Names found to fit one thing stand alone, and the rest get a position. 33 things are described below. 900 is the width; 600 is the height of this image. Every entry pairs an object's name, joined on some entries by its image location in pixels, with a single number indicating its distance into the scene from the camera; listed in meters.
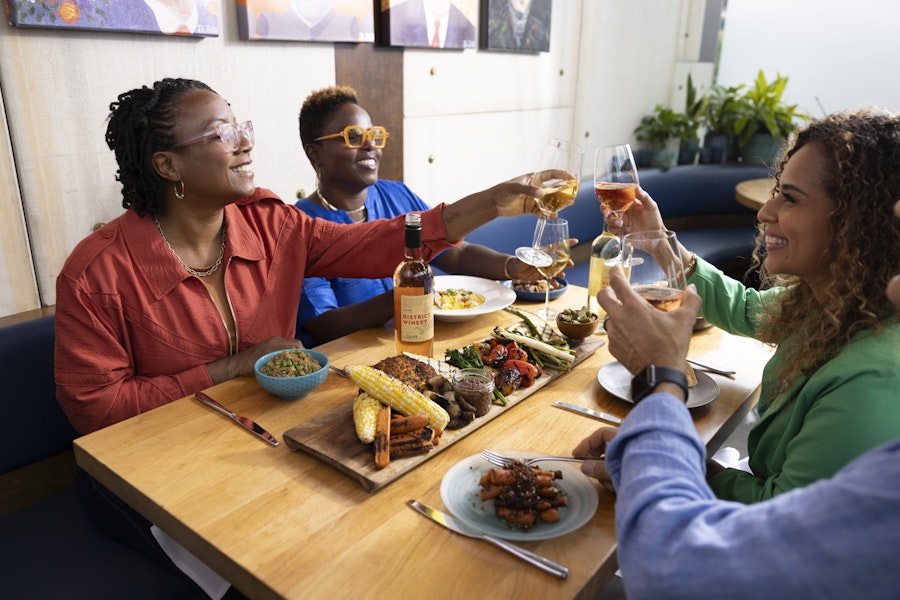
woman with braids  1.78
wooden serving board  1.33
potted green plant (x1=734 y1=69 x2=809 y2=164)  5.67
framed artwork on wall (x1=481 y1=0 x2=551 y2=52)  4.09
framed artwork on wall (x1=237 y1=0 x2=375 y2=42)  2.85
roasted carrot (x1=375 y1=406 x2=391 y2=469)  1.34
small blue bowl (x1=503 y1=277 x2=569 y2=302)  2.49
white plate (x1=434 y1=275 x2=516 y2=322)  2.17
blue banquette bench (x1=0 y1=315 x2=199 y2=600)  1.66
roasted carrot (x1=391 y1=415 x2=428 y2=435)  1.43
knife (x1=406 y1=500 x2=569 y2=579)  1.10
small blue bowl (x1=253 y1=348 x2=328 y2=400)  1.65
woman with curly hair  1.18
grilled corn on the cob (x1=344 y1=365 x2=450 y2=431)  1.48
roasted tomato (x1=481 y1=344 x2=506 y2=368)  1.83
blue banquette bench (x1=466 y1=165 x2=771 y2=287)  4.83
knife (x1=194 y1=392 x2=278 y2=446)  1.51
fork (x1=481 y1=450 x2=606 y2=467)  1.38
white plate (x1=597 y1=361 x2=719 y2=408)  1.69
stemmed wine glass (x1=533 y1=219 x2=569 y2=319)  2.02
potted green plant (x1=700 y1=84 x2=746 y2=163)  5.90
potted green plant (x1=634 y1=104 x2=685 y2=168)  5.66
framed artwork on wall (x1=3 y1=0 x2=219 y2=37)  2.15
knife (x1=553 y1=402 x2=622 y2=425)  1.61
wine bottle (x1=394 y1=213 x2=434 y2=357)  1.79
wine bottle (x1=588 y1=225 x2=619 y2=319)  2.24
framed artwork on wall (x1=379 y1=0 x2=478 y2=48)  3.47
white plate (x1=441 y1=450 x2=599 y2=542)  1.19
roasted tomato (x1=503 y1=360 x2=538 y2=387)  1.76
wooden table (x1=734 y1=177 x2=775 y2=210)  4.49
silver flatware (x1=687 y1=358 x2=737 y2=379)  1.88
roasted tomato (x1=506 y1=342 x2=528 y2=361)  1.85
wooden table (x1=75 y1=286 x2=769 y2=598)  1.09
